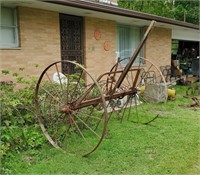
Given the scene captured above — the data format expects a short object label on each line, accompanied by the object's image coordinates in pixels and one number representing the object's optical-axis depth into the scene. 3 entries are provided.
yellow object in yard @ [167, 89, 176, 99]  8.36
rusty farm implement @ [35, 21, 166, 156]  3.97
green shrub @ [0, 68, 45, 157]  4.00
